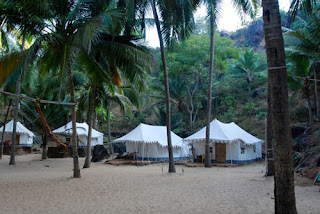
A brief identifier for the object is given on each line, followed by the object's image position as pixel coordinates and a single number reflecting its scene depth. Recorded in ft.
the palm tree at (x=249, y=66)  94.32
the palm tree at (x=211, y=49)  44.39
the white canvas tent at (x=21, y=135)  79.65
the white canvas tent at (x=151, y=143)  58.75
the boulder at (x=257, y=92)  95.22
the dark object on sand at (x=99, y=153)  64.23
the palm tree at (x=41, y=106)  61.67
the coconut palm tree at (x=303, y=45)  47.88
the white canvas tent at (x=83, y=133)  67.10
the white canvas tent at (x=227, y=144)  53.31
